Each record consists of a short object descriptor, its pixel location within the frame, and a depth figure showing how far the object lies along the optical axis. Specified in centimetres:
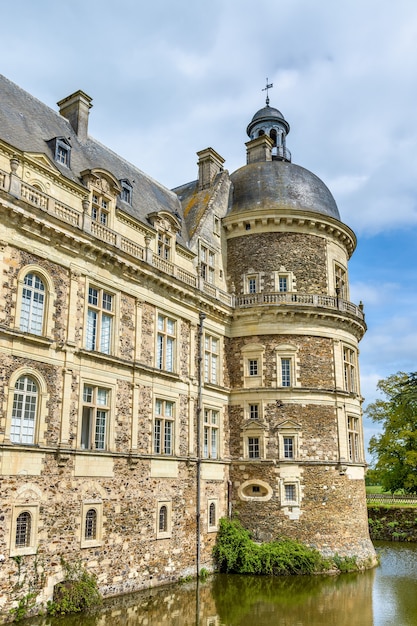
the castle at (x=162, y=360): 1689
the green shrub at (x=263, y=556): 2322
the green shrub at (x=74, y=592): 1611
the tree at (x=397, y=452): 4100
